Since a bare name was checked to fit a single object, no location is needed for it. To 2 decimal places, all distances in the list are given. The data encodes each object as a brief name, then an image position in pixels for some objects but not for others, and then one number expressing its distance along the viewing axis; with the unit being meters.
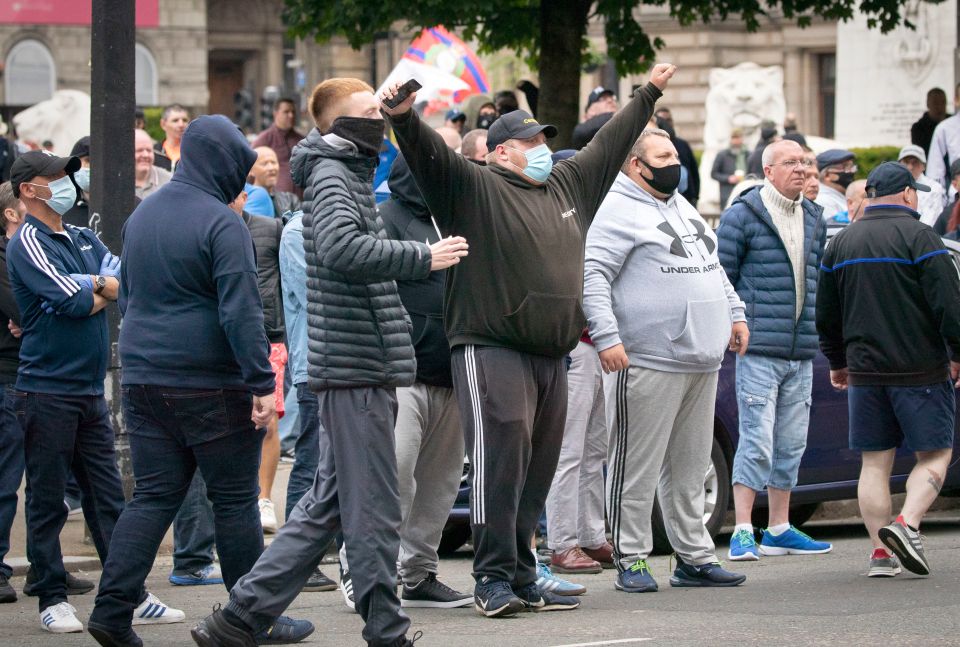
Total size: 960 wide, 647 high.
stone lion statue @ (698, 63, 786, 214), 65.64
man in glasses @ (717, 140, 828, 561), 16.99
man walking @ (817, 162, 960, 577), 15.47
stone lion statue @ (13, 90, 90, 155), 68.36
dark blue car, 17.62
